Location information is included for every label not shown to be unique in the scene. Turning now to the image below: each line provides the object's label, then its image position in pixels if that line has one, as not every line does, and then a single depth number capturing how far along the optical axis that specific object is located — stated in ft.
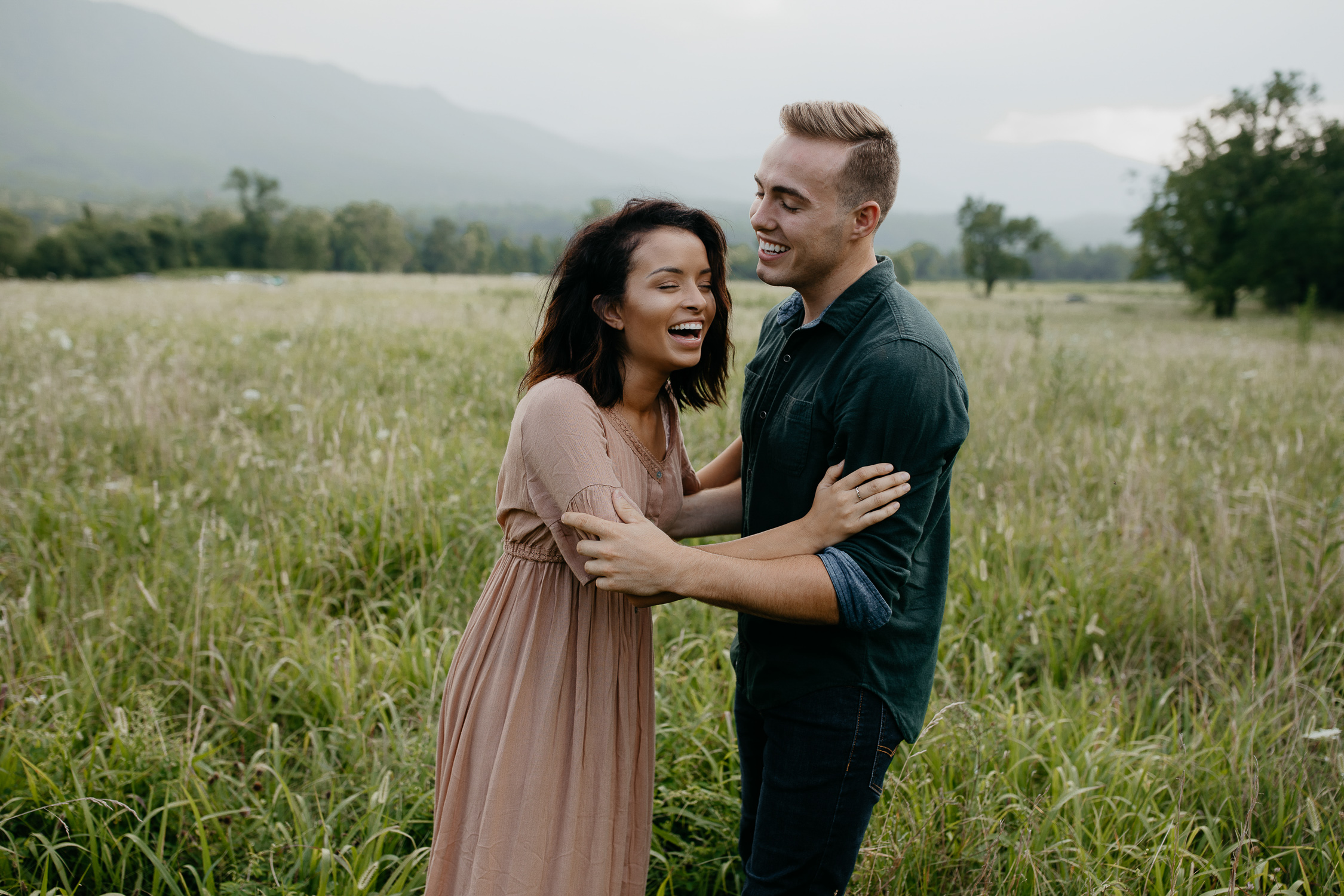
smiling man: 5.53
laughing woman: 6.08
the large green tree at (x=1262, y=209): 98.12
